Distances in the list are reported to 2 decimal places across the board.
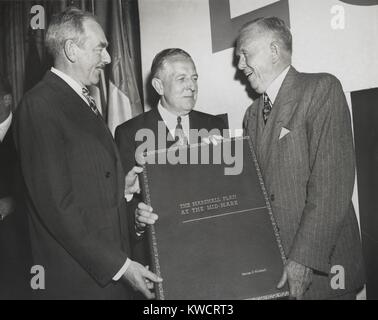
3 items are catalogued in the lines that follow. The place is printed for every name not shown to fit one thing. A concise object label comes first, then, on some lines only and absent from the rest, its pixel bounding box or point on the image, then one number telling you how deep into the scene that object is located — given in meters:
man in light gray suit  1.43
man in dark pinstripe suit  1.49
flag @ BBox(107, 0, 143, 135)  2.60
